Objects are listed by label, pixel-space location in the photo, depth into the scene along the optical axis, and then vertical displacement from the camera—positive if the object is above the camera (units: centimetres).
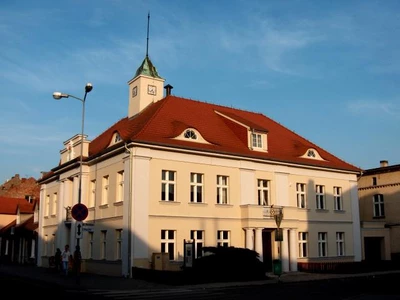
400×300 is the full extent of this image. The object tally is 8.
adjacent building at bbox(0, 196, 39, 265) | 4815 +45
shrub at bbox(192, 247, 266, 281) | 2456 -134
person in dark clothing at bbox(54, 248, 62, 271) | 3203 -138
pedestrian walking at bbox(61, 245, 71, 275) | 2880 -119
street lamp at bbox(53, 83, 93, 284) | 2336 +671
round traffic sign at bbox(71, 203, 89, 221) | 2092 +111
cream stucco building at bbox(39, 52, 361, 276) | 2852 +320
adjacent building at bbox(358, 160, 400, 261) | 4066 +224
